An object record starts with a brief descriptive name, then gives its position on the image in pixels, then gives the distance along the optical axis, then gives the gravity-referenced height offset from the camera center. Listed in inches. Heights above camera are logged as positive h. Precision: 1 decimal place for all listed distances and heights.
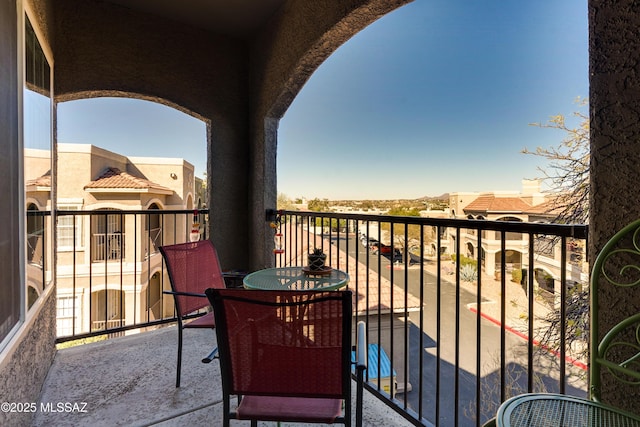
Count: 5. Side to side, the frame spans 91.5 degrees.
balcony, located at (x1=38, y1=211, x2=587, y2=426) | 52.7 -44.0
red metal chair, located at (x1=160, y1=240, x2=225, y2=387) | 79.8 -17.5
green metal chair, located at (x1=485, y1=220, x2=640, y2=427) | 32.4 -16.6
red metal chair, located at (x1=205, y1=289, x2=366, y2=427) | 38.3 -17.8
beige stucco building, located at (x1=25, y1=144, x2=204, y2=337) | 300.4 +8.7
